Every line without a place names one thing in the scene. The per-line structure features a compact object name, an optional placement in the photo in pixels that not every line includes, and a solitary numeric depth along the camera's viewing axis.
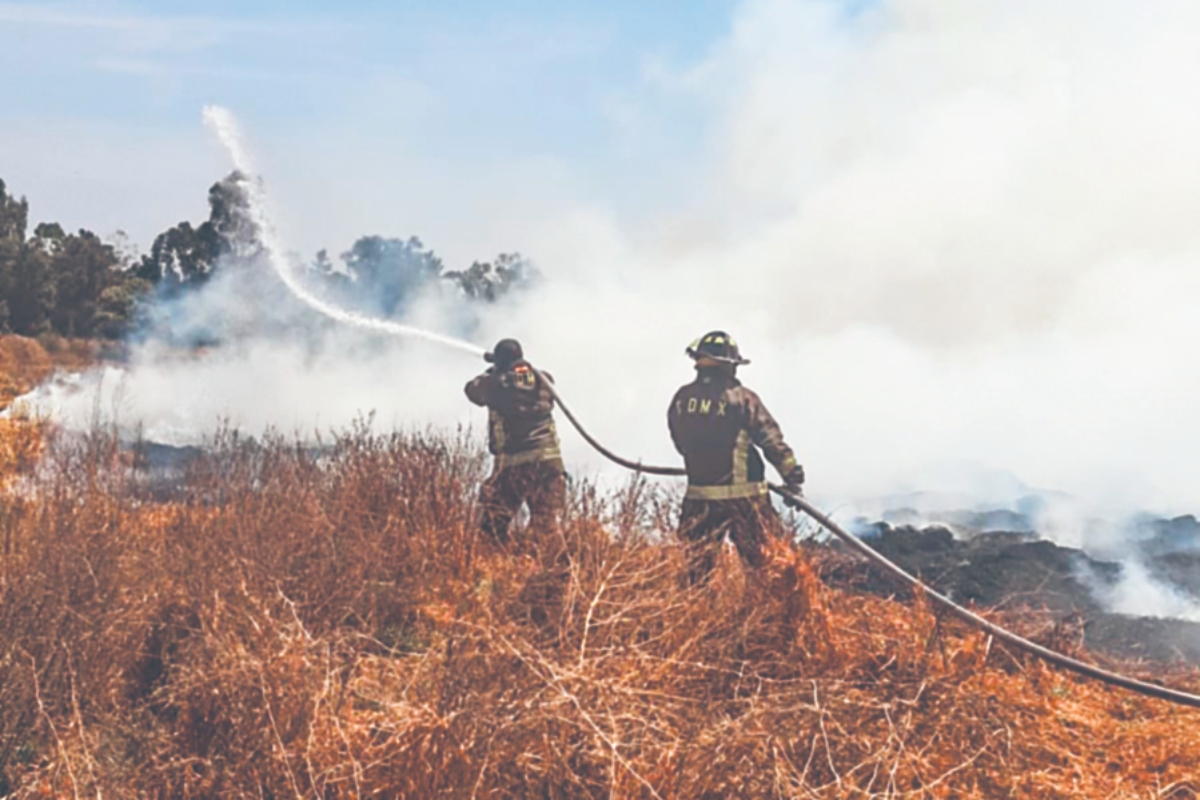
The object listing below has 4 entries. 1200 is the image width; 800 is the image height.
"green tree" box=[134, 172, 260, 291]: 27.72
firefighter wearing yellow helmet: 8.03
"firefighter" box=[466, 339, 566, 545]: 9.55
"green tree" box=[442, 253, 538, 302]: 29.09
